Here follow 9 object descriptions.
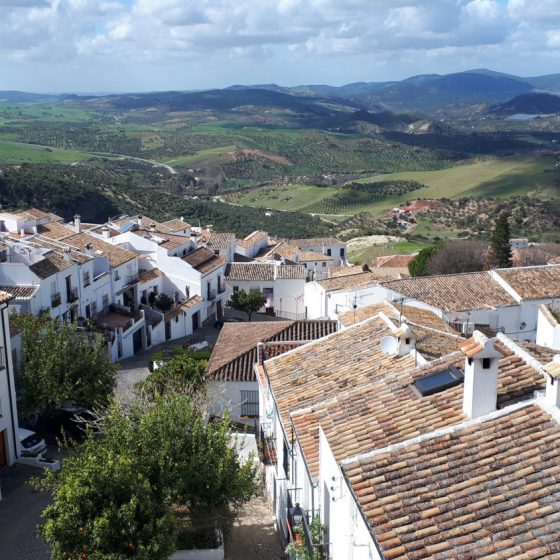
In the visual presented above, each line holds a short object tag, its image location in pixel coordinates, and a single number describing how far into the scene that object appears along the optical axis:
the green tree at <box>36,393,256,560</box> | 13.28
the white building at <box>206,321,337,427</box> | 23.73
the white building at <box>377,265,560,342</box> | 33.41
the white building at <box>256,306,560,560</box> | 9.41
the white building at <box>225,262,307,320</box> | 50.72
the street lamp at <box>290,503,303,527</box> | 14.37
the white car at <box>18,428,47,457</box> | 23.45
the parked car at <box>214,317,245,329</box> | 47.62
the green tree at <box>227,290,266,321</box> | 47.71
